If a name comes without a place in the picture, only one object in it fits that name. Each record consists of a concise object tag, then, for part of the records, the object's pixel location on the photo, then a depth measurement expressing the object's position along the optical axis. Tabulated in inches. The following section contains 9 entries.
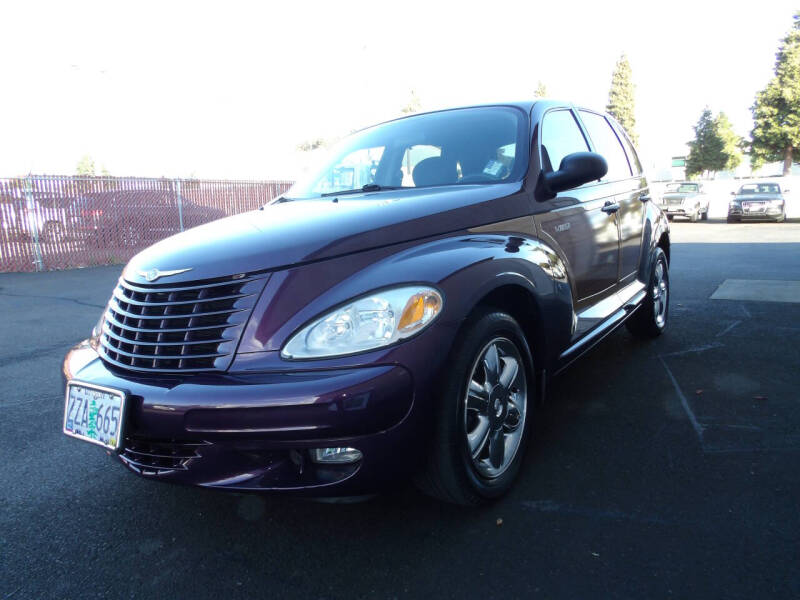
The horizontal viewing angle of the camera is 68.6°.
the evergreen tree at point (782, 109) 1517.0
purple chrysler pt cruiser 72.2
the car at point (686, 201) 848.9
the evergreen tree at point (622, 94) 2315.5
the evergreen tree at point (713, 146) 2044.8
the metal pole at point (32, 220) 443.8
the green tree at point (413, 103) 1813.5
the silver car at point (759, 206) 798.5
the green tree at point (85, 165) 2596.0
